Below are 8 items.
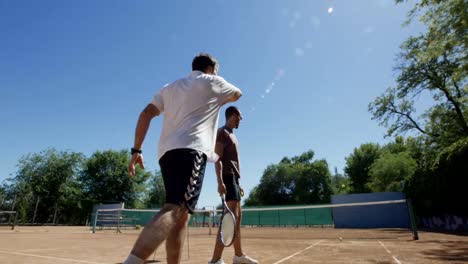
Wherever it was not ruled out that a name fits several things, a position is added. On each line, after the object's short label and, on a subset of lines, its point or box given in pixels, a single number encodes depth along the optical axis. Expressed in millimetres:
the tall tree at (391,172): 39062
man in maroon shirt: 4332
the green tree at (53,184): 43469
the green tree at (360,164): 58375
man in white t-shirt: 1938
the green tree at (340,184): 71175
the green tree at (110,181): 52156
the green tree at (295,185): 69375
